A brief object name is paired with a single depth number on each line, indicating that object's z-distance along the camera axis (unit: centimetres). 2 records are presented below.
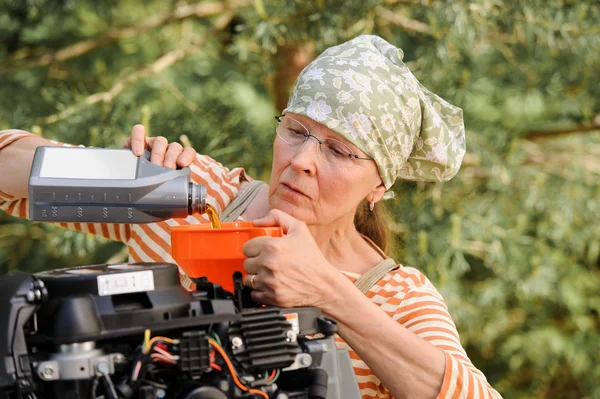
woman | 300
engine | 269
